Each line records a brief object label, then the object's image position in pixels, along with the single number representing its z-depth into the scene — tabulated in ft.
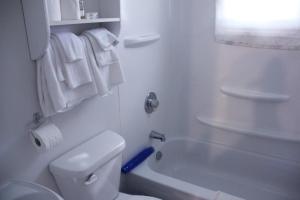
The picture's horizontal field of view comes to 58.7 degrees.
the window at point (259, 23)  5.69
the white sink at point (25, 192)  3.31
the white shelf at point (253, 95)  6.30
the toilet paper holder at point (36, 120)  3.85
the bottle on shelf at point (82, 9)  4.33
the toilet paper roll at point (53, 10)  3.71
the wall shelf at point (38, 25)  3.39
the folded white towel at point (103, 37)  4.39
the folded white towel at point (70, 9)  4.05
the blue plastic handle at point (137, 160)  5.91
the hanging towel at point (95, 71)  4.35
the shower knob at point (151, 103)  6.54
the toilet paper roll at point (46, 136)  3.73
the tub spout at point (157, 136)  6.86
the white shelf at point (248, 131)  6.45
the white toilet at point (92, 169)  4.14
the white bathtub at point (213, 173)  5.75
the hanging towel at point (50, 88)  3.69
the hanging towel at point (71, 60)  3.84
